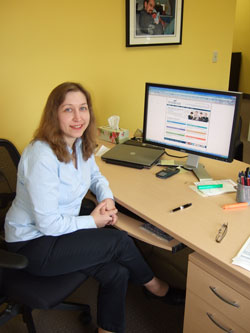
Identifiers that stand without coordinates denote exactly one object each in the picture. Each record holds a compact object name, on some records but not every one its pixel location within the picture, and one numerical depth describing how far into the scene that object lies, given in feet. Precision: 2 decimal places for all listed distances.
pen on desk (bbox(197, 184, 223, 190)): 4.97
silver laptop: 5.89
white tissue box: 7.21
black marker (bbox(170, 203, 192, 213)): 4.40
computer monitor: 4.95
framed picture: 8.09
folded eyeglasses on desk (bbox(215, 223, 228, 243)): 3.74
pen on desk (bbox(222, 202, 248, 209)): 4.42
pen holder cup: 4.42
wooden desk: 3.57
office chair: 3.78
